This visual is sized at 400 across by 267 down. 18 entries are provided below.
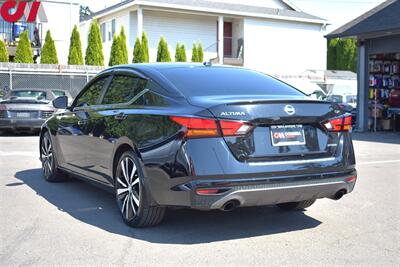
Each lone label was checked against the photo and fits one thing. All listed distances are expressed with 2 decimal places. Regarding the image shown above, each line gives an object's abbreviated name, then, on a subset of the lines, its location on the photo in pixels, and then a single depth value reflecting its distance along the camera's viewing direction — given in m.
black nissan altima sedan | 4.63
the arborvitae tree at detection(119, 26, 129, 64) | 30.42
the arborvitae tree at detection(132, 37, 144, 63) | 30.38
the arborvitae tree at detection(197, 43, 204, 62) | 33.11
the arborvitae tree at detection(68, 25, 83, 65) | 29.68
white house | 33.16
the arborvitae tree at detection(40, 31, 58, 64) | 28.77
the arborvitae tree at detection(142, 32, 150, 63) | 30.45
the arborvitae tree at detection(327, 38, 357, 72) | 50.56
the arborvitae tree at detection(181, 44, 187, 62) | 32.20
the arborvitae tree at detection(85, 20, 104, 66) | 30.31
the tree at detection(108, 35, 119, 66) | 30.38
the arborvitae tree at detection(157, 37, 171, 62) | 31.62
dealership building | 18.38
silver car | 14.53
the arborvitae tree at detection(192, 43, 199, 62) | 32.89
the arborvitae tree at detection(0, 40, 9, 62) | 27.06
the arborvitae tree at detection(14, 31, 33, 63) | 27.75
